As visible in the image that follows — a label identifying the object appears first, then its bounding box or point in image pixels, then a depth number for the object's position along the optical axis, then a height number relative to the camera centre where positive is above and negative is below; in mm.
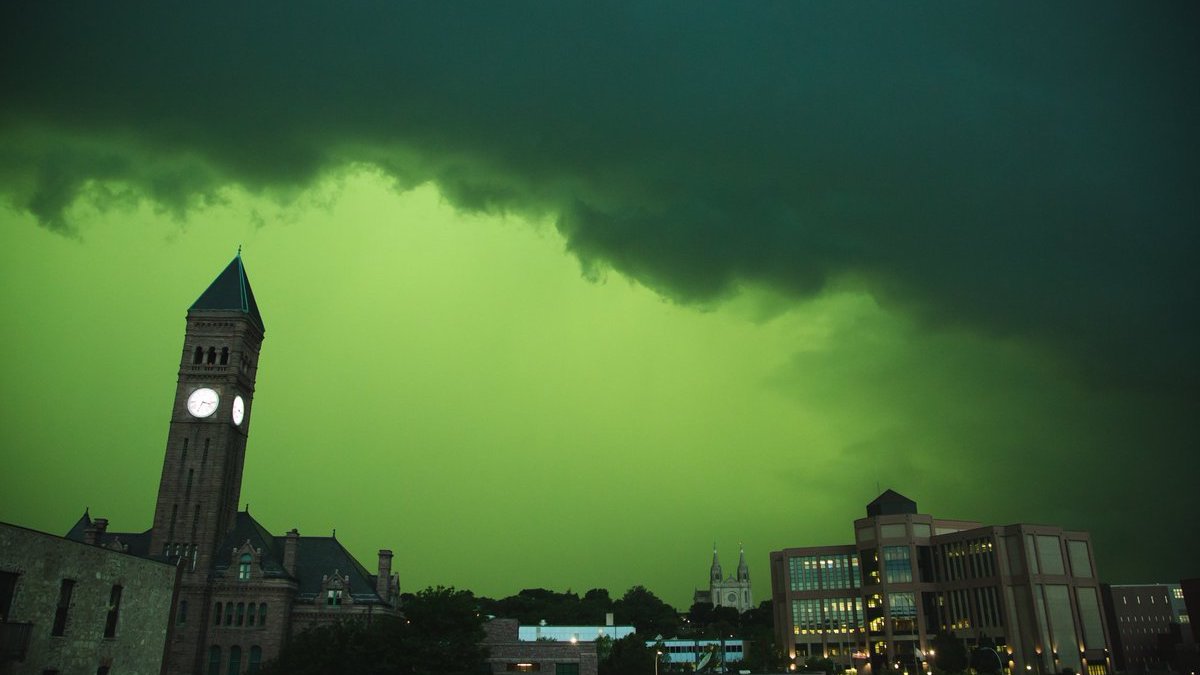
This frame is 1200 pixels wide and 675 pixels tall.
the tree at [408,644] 68125 -1279
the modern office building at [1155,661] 187750 -7881
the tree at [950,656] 134375 -4801
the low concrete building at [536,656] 85125 -2823
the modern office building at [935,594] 138250 +5369
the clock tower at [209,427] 88625 +21534
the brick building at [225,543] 83875 +8834
